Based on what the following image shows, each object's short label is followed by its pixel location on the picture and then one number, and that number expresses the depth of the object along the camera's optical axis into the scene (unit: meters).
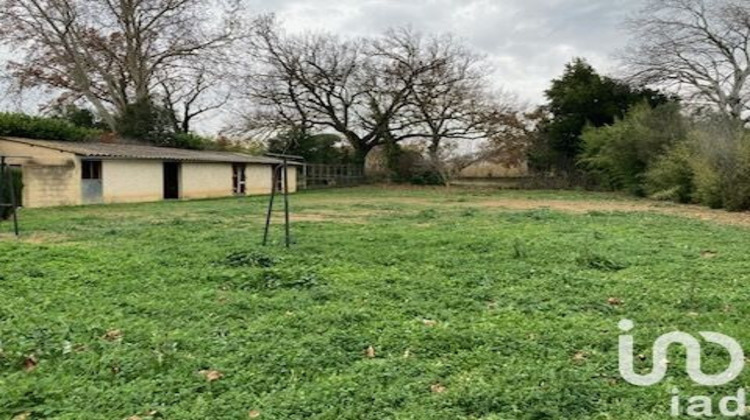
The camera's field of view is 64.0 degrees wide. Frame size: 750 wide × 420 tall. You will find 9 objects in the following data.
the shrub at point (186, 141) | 30.81
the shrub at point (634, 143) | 22.44
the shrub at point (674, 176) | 19.16
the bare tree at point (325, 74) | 32.16
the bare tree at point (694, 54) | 27.34
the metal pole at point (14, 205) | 9.74
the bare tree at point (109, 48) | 28.23
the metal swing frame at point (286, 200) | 8.05
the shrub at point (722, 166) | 15.60
